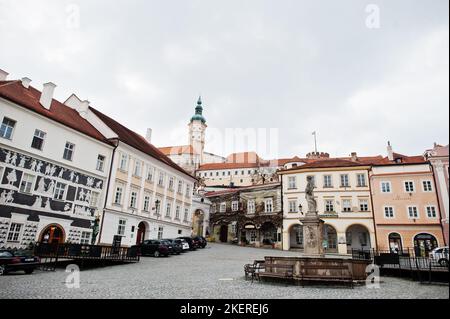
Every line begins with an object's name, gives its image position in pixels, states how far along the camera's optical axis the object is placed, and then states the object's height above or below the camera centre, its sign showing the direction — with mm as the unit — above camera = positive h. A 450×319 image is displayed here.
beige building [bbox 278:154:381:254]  34781 +5757
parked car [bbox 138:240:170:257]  24188 -158
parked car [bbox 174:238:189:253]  27262 +333
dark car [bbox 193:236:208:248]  33450 +776
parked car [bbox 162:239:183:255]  25094 +79
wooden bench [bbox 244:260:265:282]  12930 -766
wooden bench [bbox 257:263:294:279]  11664 -759
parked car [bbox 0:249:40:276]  13922 -967
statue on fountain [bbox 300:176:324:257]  14454 +1032
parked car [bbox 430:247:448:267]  17925 +302
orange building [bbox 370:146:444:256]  30812 +5126
